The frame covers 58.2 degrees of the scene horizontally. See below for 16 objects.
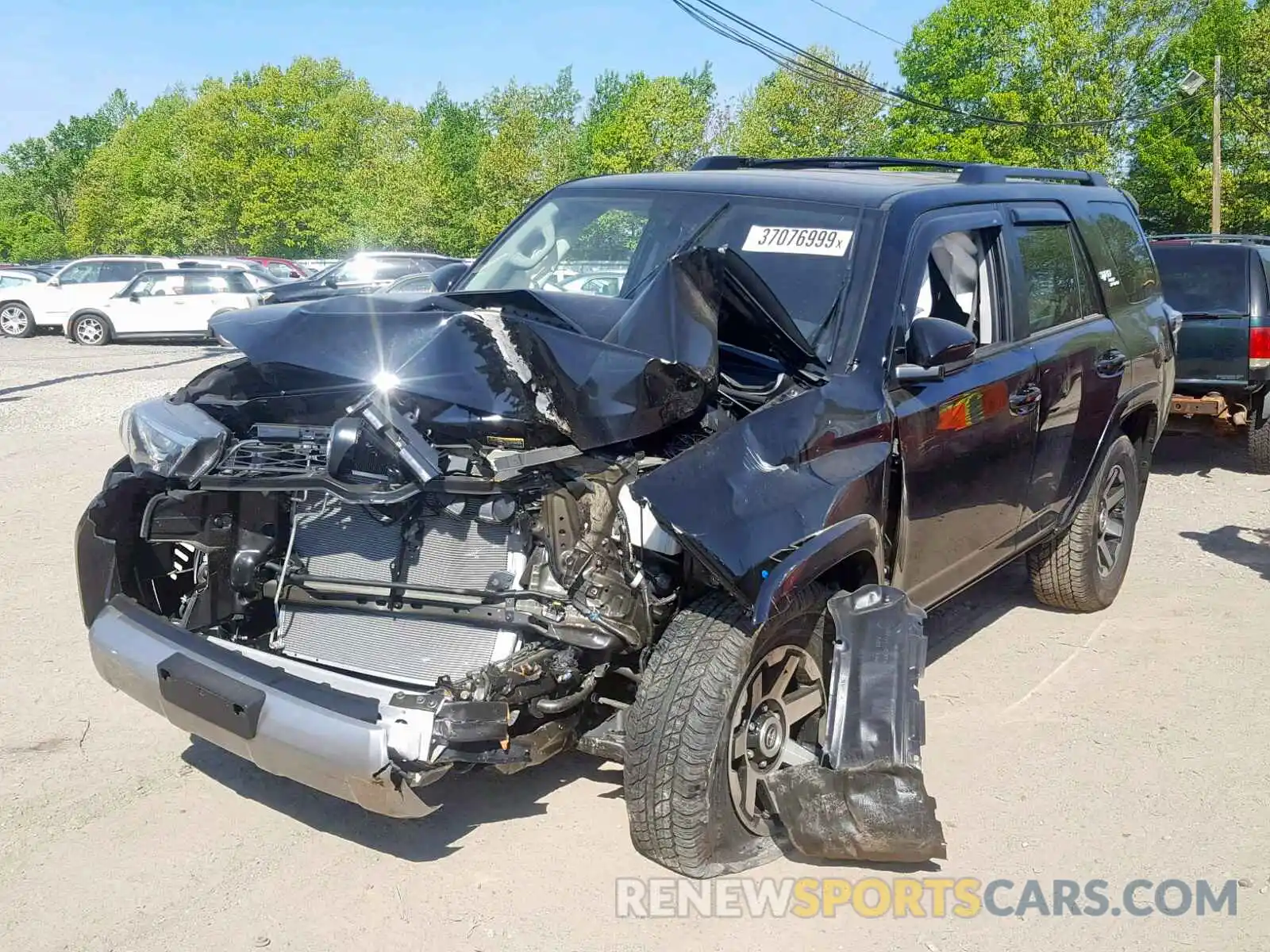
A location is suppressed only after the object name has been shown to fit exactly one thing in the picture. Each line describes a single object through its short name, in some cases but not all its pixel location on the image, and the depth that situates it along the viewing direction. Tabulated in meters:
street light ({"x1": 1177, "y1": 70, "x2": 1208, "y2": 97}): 26.11
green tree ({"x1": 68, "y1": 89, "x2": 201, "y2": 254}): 50.34
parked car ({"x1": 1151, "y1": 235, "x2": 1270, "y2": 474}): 9.25
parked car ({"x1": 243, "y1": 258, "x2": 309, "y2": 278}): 26.56
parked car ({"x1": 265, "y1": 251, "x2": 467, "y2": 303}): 21.88
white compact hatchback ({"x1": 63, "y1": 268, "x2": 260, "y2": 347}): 21.31
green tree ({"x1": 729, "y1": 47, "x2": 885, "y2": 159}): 36.06
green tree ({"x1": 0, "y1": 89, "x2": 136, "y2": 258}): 66.31
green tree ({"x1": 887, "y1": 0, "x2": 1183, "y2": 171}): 37.09
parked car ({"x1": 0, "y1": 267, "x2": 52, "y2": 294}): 23.08
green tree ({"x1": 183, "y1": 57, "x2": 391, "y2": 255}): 48.59
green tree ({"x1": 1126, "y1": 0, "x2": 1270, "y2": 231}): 35.16
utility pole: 29.56
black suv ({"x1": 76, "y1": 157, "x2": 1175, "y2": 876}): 3.18
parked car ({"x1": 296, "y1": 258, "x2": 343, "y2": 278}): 30.10
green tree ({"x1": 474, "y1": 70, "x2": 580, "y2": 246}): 39.31
